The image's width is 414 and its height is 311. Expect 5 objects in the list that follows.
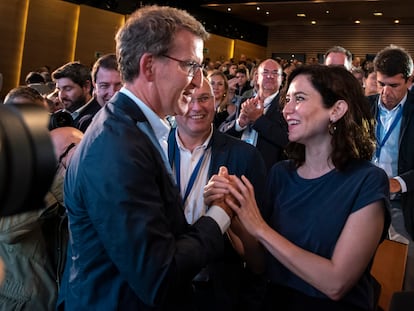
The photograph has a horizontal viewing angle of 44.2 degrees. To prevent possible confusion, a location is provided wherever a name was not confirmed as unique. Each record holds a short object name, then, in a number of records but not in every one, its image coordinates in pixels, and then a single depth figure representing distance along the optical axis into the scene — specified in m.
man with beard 3.84
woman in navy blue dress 1.56
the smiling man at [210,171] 2.06
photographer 1.79
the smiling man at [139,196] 1.16
